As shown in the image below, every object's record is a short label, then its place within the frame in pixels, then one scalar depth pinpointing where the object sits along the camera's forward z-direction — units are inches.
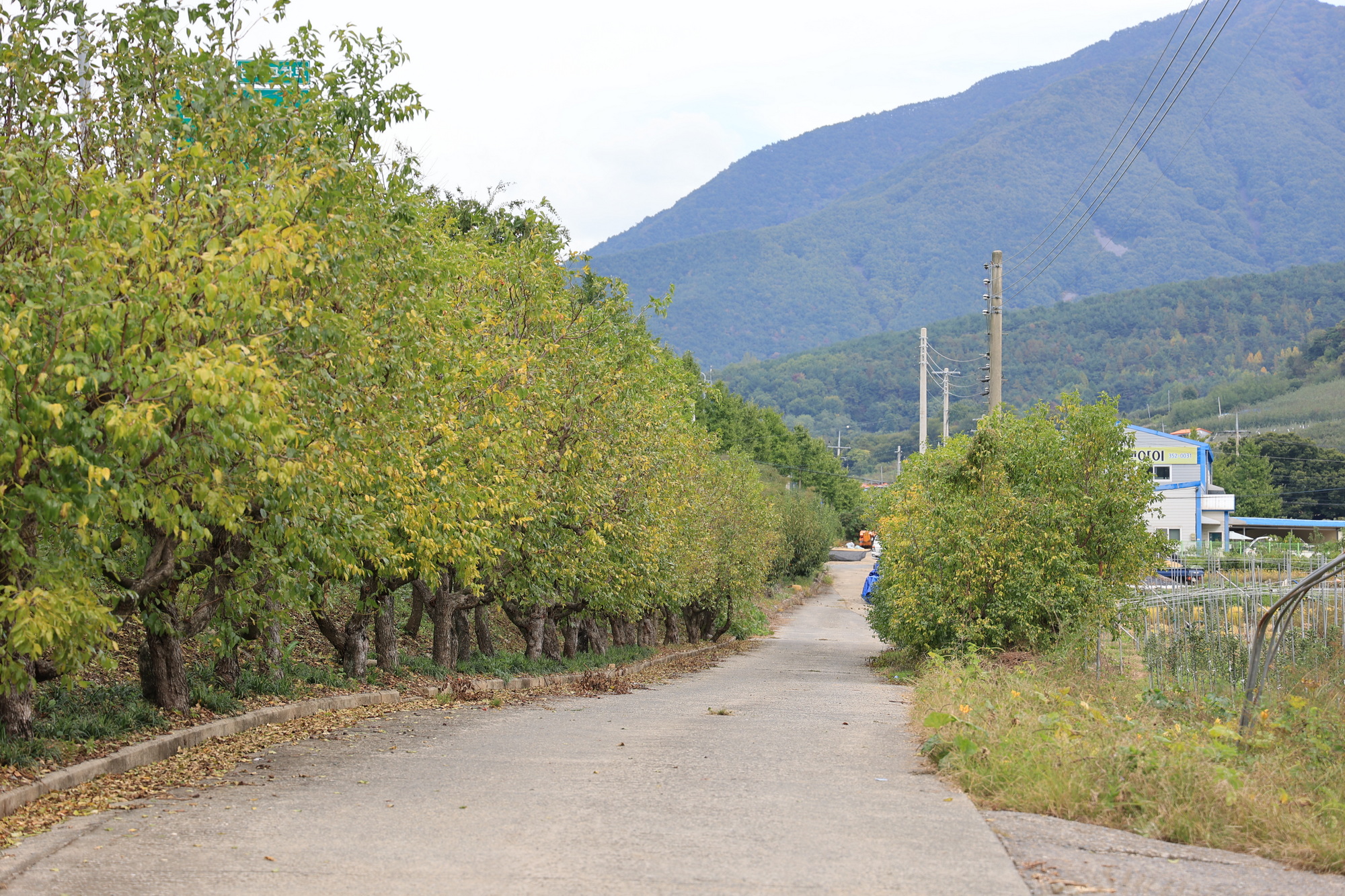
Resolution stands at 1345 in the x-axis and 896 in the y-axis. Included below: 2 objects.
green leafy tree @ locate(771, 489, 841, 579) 2827.3
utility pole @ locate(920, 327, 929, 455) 2400.3
